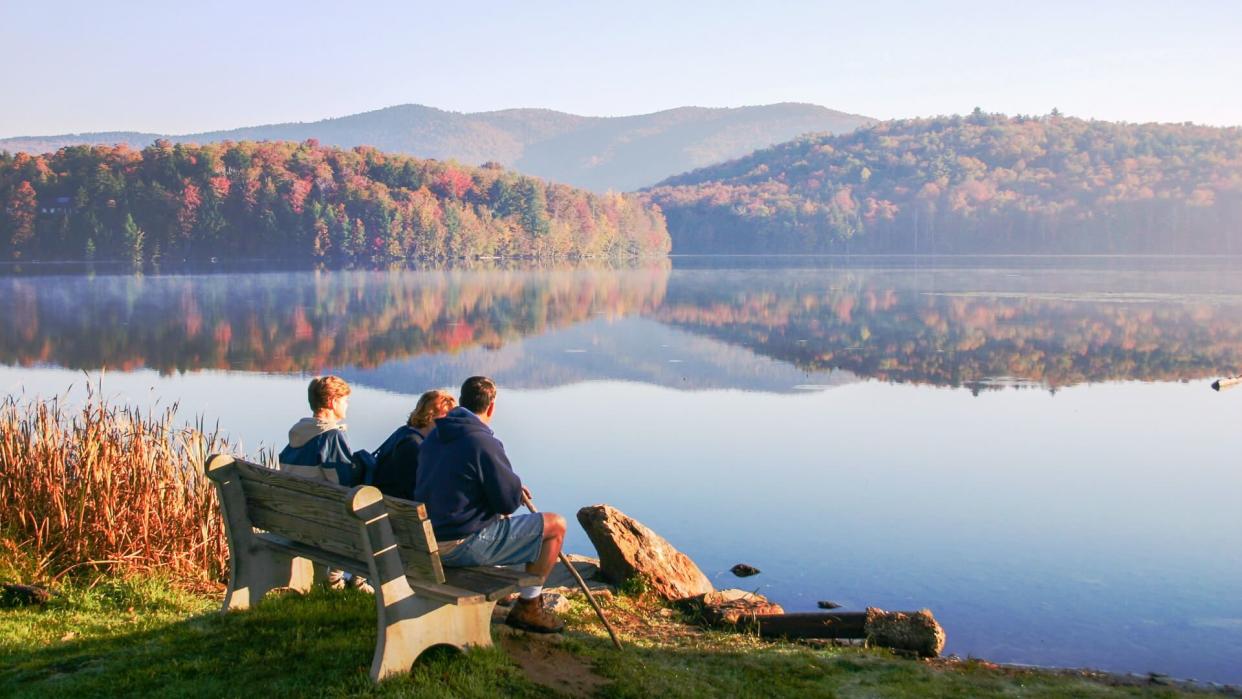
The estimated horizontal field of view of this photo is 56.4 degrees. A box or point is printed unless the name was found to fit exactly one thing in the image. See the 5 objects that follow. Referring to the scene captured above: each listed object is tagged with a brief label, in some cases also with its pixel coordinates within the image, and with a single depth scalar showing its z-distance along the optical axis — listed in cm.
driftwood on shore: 2187
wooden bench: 463
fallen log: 716
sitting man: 504
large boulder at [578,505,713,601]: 816
